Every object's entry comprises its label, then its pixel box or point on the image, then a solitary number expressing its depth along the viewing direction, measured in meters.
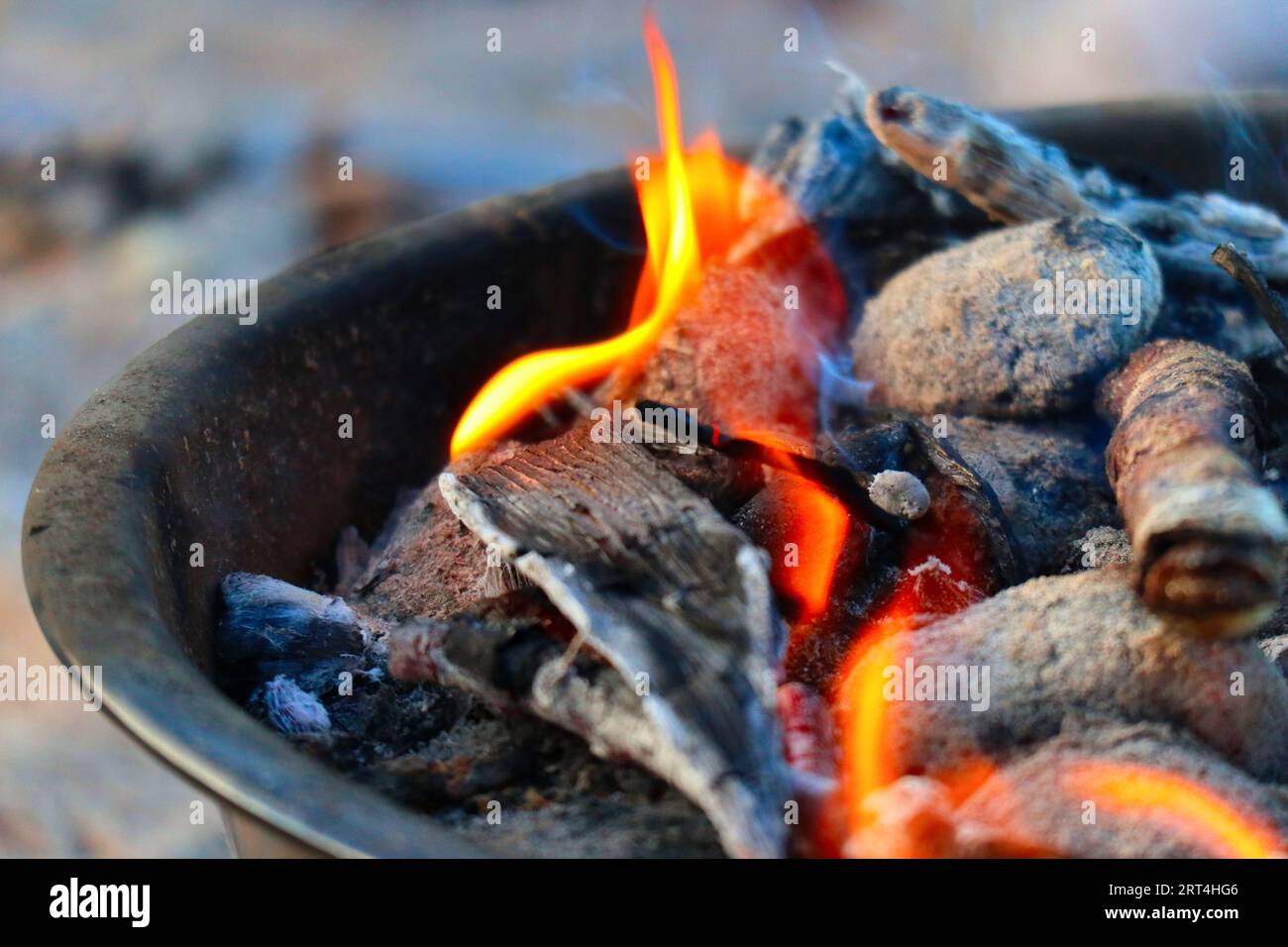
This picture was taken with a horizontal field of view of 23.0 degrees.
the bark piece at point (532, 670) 0.55
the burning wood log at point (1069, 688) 0.56
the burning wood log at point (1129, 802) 0.54
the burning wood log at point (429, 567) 0.62
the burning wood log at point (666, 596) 0.54
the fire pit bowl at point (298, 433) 0.54
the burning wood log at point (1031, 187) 0.68
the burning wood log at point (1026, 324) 0.65
